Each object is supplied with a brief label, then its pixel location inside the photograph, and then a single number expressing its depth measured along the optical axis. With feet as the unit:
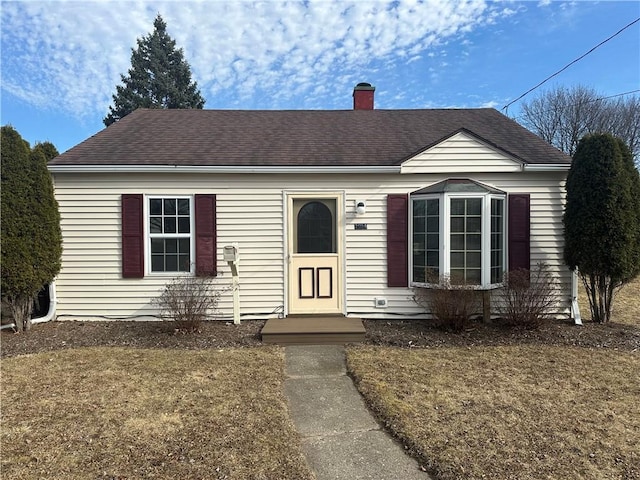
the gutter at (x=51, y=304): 21.76
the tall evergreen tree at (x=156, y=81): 84.17
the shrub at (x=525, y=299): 19.63
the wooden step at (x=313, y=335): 18.60
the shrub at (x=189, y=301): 19.62
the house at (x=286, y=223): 21.54
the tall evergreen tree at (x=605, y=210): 19.17
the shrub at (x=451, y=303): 19.42
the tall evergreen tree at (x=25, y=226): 18.94
